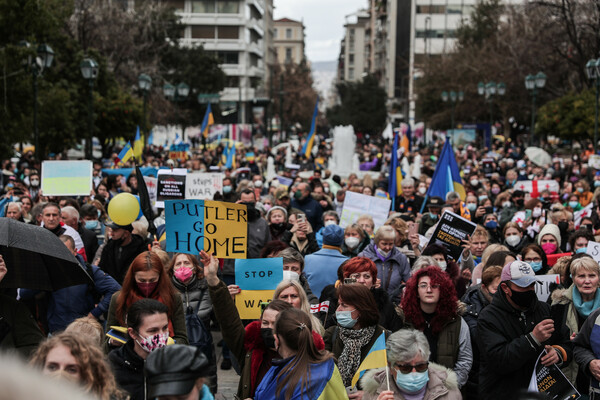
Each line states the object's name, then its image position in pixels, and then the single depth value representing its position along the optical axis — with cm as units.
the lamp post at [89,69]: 1933
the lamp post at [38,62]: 1734
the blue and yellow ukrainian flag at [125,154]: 1827
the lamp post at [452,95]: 4376
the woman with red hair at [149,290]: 523
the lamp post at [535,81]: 2692
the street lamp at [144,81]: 2380
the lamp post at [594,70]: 2123
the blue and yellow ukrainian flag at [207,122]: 2964
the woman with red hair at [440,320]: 512
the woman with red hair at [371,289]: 562
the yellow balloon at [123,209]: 767
